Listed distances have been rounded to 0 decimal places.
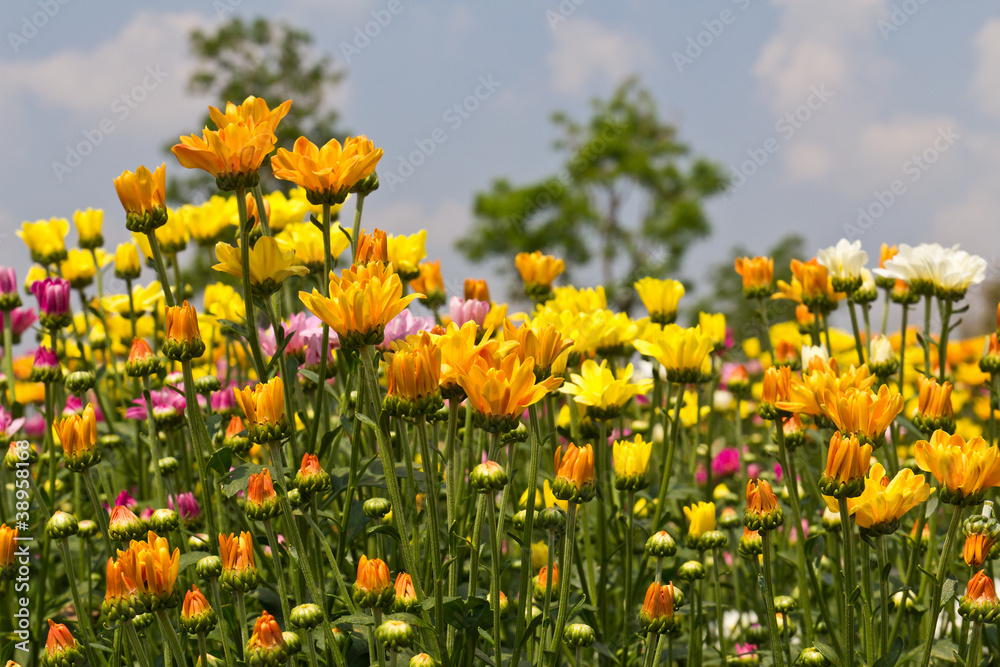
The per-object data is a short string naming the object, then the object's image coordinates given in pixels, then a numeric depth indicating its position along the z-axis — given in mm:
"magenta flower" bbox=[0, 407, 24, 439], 1832
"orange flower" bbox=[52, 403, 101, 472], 1670
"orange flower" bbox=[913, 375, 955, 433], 1721
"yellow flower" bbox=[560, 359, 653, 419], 1731
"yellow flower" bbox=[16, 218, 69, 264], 2025
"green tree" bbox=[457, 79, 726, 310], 21787
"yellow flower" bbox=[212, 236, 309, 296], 1676
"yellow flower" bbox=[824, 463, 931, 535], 1616
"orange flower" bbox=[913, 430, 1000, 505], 1613
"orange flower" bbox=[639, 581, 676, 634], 1639
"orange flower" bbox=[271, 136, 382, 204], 1660
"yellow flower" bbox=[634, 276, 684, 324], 1947
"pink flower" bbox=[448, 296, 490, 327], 1833
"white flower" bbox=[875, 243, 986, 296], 1864
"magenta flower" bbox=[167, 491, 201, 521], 1790
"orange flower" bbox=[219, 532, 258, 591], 1617
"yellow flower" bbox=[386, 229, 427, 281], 1858
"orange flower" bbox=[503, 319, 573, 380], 1632
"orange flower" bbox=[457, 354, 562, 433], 1581
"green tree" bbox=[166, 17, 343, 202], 19280
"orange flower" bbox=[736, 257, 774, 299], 1979
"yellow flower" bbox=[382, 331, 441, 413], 1578
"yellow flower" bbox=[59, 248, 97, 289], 2041
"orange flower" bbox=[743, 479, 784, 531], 1657
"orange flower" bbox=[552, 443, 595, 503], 1623
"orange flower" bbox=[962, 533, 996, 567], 1631
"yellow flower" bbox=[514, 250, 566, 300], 1968
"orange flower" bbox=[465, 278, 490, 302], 1857
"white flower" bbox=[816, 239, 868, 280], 1899
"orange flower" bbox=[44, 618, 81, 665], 1629
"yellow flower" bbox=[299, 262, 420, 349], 1584
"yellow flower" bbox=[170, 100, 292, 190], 1643
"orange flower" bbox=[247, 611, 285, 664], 1578
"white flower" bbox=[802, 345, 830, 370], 1792
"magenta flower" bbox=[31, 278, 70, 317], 1893
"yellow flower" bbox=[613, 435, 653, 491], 1712
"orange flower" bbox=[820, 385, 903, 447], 1623
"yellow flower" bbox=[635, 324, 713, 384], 1759
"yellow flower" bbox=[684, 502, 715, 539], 1763
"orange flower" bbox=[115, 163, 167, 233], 1695
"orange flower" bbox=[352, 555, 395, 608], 1594
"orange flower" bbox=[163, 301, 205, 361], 1662
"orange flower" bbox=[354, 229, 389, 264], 1657
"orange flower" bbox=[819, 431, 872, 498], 1599
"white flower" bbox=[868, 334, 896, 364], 1867
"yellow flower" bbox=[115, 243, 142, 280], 1939
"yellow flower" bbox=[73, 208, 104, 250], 2001
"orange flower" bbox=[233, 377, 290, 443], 1618
